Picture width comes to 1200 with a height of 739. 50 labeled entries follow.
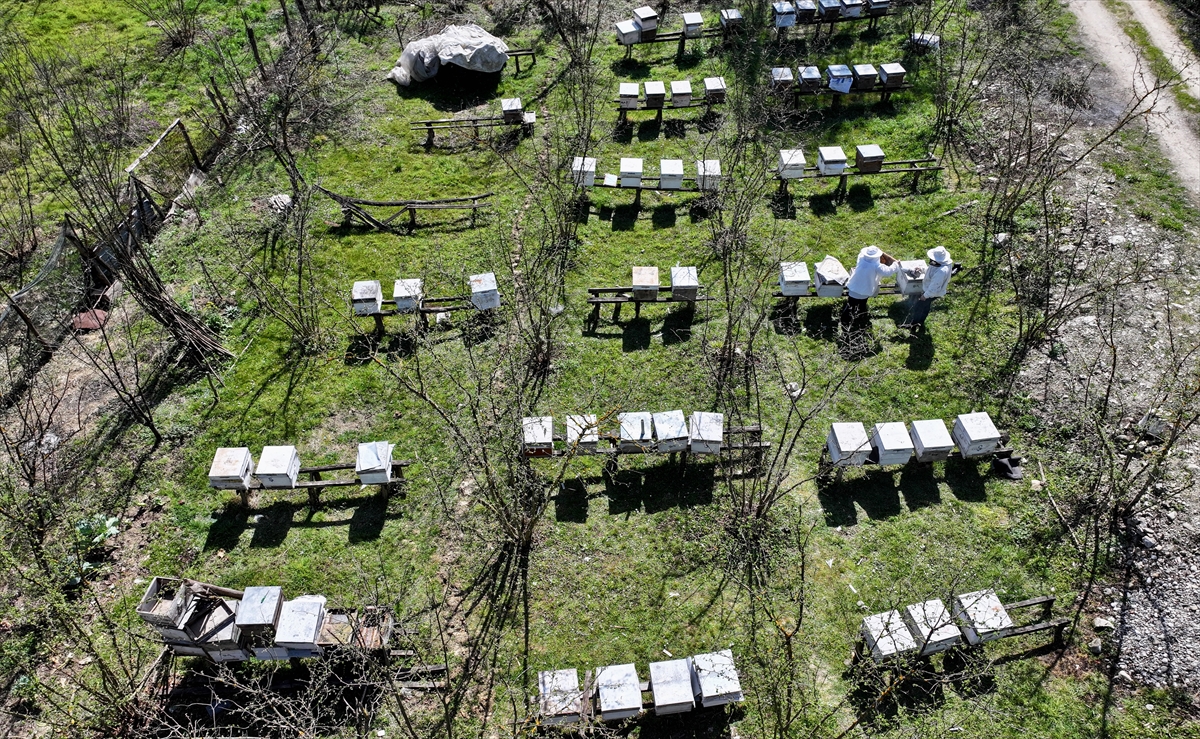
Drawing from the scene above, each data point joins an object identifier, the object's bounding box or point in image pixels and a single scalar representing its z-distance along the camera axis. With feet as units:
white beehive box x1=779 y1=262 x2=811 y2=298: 54.13
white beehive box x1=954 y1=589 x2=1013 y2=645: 37.32
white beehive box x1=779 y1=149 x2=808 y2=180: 64.28
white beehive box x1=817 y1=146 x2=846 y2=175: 64.69
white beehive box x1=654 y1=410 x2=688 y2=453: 44.83
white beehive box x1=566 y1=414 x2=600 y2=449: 45.54
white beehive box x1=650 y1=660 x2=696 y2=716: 35.24
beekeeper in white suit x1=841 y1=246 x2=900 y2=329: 52.80
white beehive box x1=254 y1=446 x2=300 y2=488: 44.32
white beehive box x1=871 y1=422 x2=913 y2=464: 44.70
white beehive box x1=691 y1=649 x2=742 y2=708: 35.17
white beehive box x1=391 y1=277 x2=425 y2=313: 53.67
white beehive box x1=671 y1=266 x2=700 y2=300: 54.60
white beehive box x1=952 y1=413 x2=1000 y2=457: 45.32
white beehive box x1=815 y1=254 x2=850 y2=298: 54.29
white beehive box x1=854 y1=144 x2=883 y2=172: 65.46
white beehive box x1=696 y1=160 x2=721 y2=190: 62.85
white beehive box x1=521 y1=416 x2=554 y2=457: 45.68
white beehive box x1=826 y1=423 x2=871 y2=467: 44.70
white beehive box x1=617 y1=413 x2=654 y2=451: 45.37
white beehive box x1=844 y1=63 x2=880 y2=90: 72.69
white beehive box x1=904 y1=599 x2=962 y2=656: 36.76
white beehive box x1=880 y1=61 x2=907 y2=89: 73.00
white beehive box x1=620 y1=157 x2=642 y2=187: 63.98
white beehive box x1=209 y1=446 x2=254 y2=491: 44.16
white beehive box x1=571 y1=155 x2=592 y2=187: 64.39
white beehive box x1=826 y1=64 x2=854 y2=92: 72.13
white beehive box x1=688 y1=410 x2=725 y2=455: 44.78
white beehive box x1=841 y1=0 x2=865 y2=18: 82.48
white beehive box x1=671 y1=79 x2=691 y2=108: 73.36
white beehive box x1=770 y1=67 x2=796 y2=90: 72.90
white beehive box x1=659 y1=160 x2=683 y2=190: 63.77
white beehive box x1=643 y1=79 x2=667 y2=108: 72.89
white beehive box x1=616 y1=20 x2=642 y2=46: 82.64
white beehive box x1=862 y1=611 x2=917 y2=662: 36.37
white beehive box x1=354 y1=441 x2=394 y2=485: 44.42
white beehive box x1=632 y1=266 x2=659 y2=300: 54.70
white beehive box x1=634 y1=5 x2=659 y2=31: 82.79
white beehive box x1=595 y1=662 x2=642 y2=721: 34.99
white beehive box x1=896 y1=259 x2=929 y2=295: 53.88
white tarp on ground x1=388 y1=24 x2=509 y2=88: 79.51
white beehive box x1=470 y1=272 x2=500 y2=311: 54.29
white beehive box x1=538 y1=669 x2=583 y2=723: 34.81
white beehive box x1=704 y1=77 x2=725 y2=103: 74.28
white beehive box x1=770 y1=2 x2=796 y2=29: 81.41
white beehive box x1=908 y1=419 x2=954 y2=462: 45.21
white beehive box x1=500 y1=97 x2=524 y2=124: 73.56
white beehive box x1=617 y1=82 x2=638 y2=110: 72.74
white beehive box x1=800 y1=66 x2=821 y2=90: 74.18
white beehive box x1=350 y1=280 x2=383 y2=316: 53.36
